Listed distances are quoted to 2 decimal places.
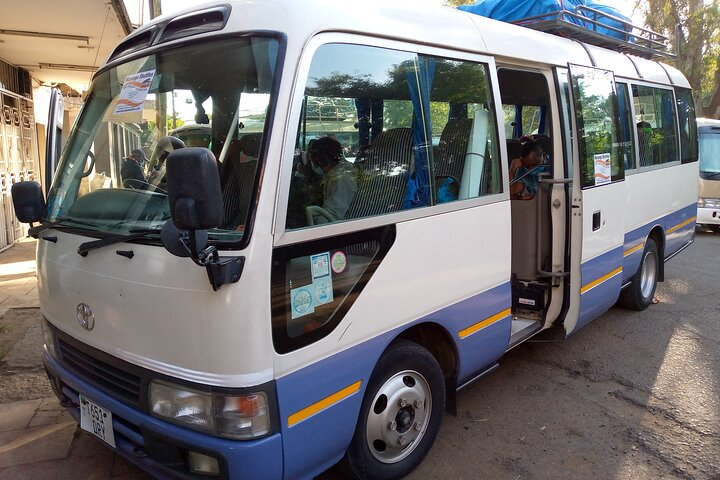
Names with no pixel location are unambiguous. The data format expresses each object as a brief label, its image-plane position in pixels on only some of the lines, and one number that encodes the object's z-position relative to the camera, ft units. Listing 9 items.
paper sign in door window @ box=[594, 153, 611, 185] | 14.43
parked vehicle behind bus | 36.37
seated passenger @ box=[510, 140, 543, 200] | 15.25
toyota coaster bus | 7.14
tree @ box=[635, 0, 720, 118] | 57.93
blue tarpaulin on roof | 14.93
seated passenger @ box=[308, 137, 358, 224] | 8.29
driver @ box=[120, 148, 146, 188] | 8.86
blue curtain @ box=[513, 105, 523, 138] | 19.53
